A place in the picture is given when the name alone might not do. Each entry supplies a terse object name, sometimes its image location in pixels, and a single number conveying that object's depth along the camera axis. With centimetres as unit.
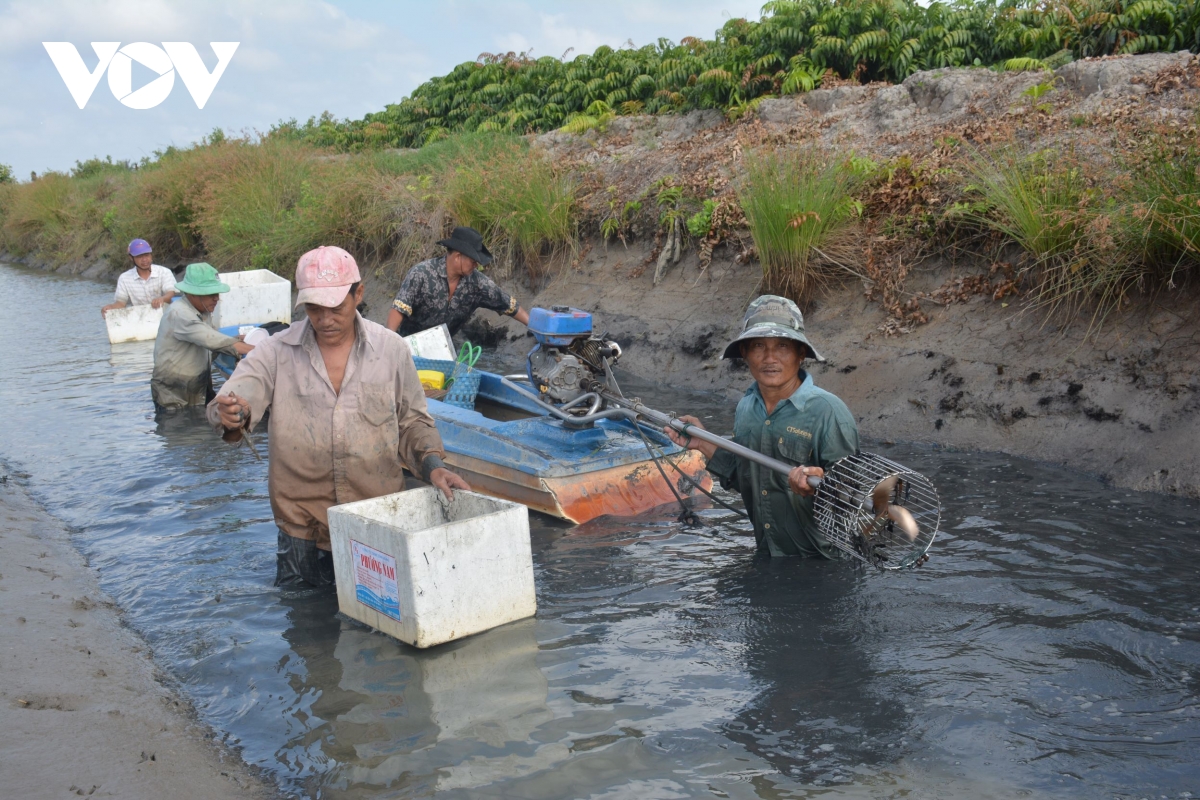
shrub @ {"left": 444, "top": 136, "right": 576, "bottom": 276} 1220
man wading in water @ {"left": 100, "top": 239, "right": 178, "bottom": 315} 1338
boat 607
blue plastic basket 766
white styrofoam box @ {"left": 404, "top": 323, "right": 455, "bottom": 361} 823
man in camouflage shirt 820
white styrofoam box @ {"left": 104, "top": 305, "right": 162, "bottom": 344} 1338
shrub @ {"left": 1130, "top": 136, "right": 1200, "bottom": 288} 647
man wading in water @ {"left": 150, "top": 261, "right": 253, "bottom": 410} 922
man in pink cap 426
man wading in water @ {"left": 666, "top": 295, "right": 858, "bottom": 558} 425
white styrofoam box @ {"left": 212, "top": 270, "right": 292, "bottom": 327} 1284
